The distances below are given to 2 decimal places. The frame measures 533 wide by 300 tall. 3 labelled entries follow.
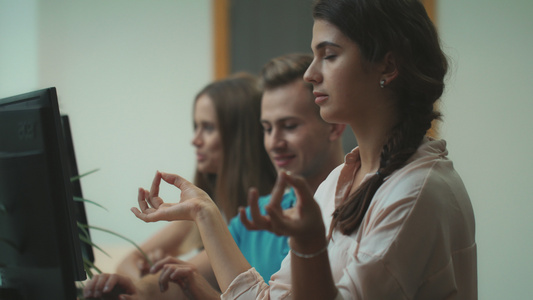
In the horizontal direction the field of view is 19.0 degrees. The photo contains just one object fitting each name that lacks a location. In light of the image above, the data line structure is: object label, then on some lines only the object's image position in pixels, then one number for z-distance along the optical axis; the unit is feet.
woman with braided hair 7.82
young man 10.06
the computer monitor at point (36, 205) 7.86
